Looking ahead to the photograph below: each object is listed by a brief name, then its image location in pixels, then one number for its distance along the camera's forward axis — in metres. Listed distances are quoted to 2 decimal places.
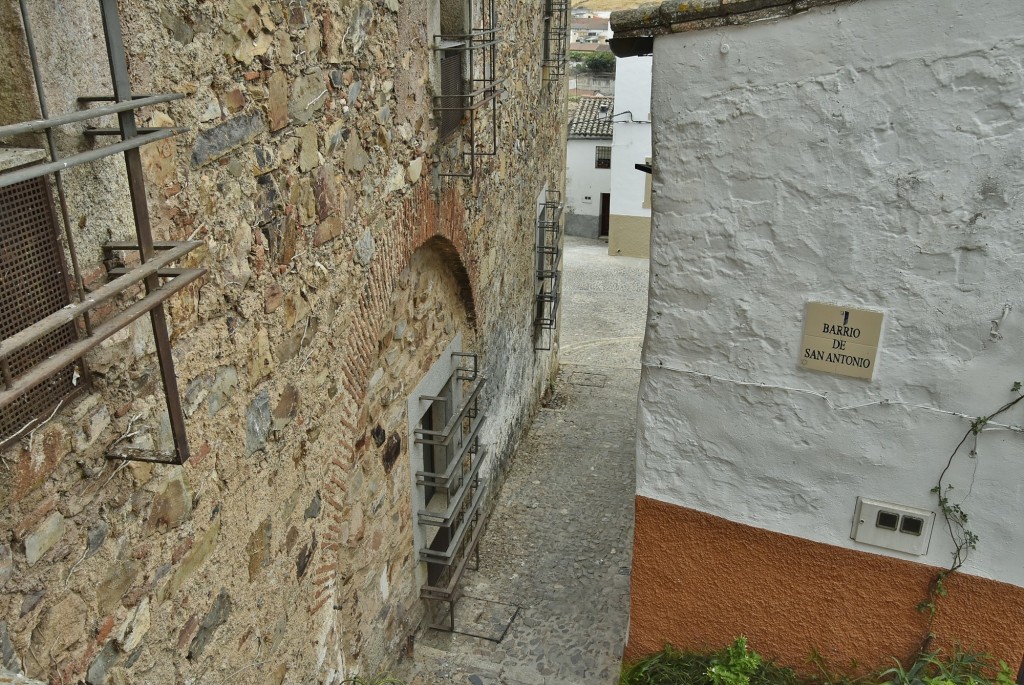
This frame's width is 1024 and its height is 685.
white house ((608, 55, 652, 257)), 17.61
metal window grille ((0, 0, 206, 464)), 1.61
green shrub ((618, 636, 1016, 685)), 3.43
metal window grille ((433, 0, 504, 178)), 4.70
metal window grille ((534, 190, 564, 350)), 8.73
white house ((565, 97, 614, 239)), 19.72
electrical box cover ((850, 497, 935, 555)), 3.32
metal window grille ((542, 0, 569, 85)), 8.12
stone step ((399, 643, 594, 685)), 4.99
